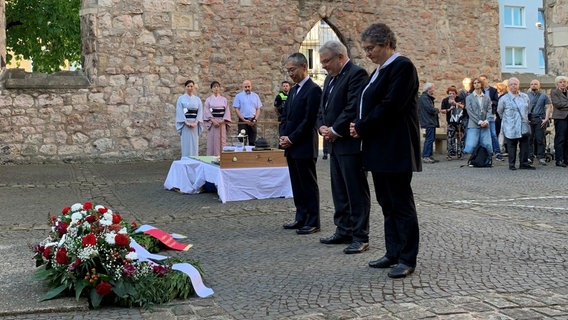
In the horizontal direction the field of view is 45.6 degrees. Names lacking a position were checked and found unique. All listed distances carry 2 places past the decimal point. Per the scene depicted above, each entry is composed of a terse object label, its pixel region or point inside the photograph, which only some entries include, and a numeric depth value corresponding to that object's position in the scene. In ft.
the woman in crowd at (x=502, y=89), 50.39
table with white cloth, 30.60
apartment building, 156.35
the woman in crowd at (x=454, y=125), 51.57
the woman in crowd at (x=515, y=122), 43.04
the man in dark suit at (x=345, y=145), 19.70
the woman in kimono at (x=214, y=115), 45.84
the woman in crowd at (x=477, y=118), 45.65
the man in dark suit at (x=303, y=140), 22.70
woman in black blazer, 16.19
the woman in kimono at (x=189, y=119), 41.22
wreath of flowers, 14.26
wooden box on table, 30.25
